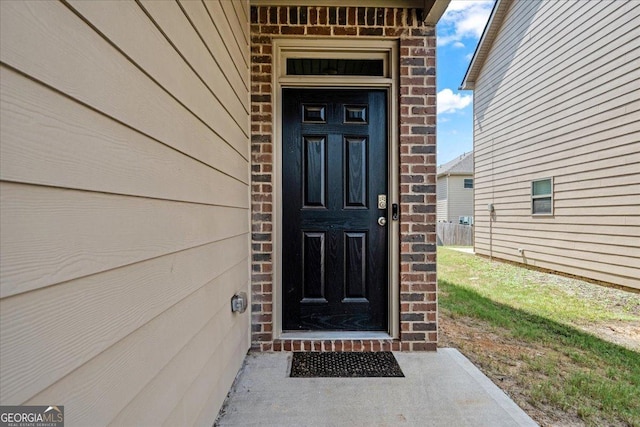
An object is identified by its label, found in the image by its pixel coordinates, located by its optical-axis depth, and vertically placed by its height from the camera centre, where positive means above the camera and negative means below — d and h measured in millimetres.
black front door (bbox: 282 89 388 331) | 2342 -3
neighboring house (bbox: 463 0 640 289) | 4094 +1237
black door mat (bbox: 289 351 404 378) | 1957 -1005
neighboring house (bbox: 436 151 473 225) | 13977 +938
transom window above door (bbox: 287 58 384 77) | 2346 +1095
